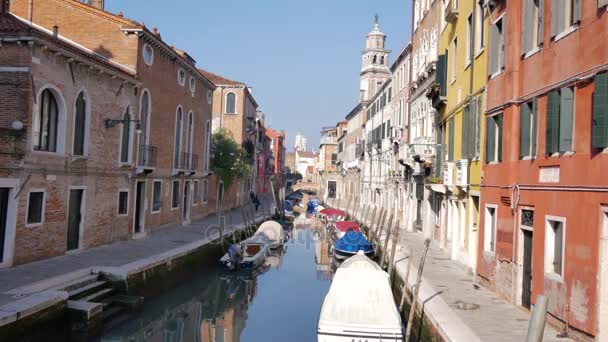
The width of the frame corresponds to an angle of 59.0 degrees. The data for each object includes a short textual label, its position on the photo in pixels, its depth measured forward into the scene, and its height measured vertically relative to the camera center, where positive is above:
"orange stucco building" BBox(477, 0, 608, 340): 6.77 +0.47
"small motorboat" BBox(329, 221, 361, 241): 24.91 -2.13
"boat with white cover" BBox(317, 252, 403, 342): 8.58 -2.13
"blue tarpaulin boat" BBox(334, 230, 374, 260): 19.64 -2.33
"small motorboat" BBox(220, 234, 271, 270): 17.78 -2.66
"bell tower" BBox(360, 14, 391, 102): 50.06 +11.44
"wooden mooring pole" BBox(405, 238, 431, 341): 8.61 -2.10
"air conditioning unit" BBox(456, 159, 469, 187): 12.93 +0.37
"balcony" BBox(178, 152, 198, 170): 22.56 +0.61
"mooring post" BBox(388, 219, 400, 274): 13.57 -1.88
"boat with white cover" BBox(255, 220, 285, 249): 23.34 -2.39
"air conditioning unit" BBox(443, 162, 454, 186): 14.30 +0.34
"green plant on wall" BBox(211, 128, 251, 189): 30.69 +1.02
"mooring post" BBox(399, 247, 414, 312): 10.38 -2.21
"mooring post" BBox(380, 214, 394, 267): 15.98 -2.07
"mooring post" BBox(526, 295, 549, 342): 4.25 -1.03
